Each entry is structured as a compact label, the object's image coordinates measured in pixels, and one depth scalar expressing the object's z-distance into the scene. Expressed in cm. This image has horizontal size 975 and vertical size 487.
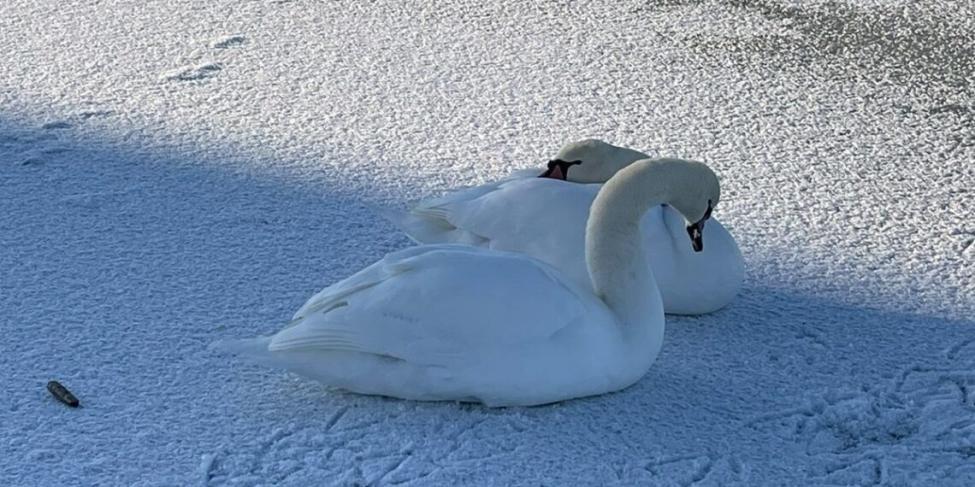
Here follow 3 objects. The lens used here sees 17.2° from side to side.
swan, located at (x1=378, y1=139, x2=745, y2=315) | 579
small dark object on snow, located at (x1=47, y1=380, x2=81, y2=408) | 548
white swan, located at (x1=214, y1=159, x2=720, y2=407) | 538
